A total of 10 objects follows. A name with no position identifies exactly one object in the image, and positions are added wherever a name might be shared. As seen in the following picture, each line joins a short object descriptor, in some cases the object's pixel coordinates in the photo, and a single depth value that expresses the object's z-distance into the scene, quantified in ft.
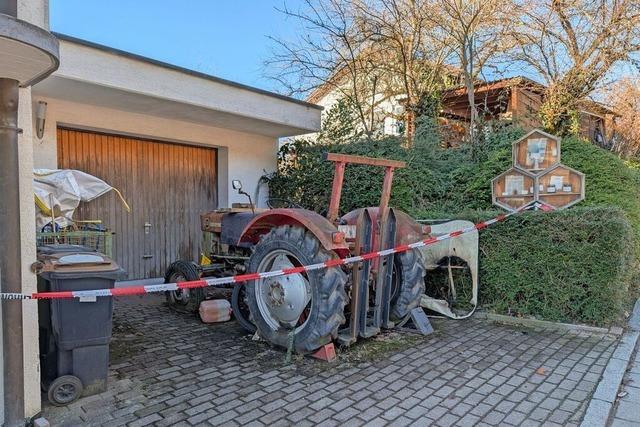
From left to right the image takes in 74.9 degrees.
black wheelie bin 9.85
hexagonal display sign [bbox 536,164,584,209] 19.65
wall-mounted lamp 18.74
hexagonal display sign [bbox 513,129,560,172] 20.57
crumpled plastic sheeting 15.52
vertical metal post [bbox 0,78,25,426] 8.28
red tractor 12.11
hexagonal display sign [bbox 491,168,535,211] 21.08
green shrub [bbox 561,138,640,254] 20.98
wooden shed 31.58
